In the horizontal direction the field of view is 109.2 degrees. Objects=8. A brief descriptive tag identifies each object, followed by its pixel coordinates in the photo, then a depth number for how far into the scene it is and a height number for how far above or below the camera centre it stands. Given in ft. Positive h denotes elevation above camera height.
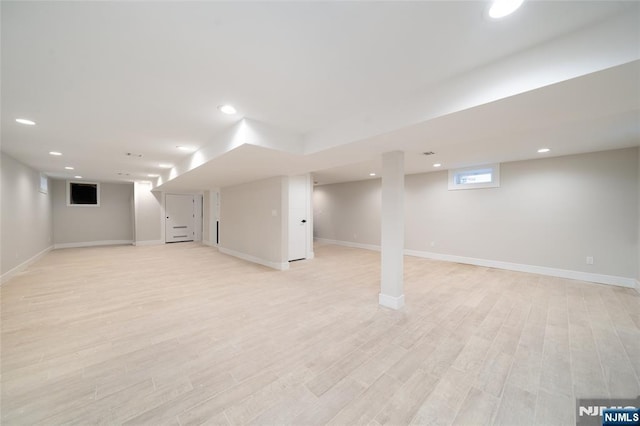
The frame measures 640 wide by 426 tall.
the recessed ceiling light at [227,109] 8.03 +3.70
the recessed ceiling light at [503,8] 3.97 +3.66
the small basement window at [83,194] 26.58 +2.07
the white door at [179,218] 30.45 -0.95
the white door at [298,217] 19.63 -0.54
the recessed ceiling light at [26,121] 9.05 +3.65
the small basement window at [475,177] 17.04 +2.70
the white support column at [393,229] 10.02 -0.81
